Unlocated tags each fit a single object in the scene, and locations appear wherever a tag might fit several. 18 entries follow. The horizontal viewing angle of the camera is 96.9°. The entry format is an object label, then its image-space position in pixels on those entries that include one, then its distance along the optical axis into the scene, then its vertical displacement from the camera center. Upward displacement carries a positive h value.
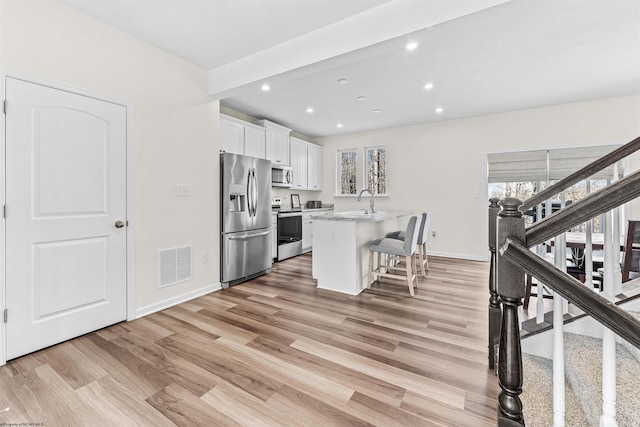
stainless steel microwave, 5.39 +0.71
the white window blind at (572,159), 4.42 +0.85
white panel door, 2.05 -0.03
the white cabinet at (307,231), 5.75 -0.39
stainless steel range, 5.14 -0.36
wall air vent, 2.96 -0.58
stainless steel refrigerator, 3.60 -0.08
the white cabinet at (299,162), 5.89 +1.05
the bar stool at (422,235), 3.67 -0.32
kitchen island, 3.36 -0.49
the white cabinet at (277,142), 5.16 +1.33
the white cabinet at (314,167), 6.38 +1.04
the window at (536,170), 4.48 +0.71
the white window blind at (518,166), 4.79 +0.80
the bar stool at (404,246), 3.14 -0.40
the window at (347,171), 6.55 +0.95
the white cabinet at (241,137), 4.27 +1.21
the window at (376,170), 6.16 +0.94
